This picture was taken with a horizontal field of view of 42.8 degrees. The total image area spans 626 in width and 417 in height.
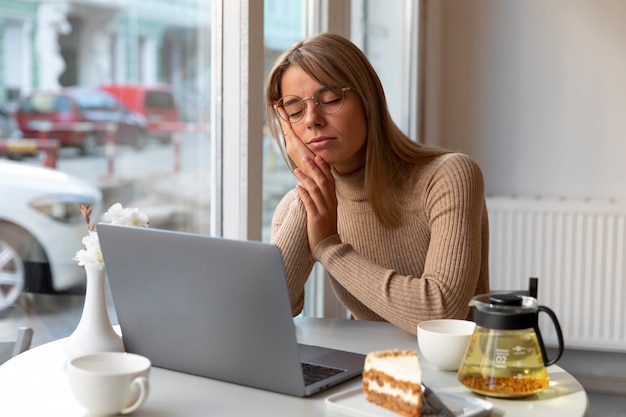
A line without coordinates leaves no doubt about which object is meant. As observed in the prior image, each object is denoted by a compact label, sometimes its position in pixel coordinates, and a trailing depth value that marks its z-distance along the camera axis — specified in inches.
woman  55.5
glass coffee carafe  39.1
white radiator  128.9
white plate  36.7
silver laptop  38.5
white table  38.1
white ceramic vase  45.3
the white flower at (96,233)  45.3
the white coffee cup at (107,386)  35.3
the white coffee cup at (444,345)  44.0
